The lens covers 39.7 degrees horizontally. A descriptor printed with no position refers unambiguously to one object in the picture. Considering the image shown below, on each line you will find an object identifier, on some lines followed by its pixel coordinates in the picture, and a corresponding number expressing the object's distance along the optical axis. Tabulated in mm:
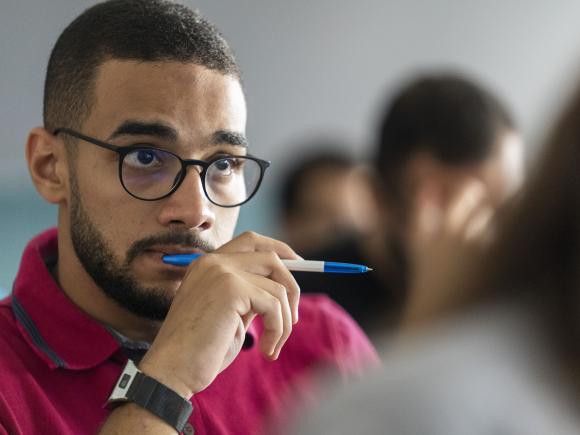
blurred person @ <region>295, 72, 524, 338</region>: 2096
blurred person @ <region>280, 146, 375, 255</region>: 3018
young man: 1204
